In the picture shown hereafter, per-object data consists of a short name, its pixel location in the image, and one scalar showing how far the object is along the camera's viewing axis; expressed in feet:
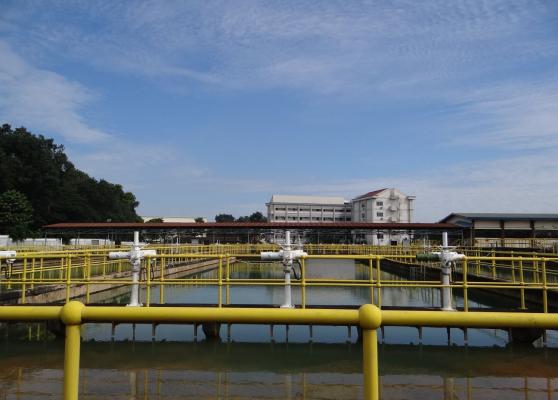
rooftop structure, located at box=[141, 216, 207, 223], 518.78
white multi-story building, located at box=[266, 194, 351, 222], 439.63
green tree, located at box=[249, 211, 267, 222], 477.98
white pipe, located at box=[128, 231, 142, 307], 32.53
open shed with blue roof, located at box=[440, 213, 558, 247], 195.06
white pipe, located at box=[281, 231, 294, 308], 29.55
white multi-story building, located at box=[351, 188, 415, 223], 400.47
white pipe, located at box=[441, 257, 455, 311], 30.30
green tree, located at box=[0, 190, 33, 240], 180.65
